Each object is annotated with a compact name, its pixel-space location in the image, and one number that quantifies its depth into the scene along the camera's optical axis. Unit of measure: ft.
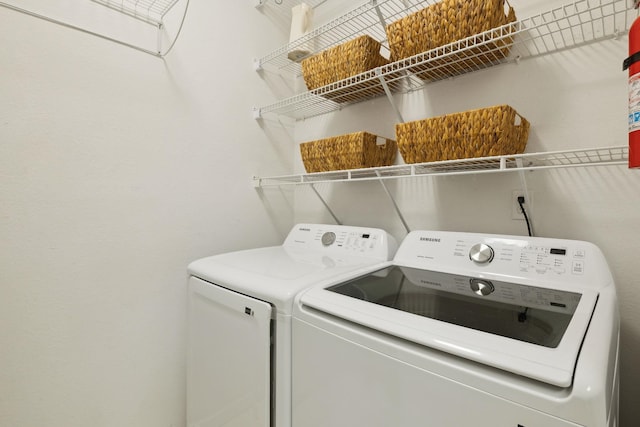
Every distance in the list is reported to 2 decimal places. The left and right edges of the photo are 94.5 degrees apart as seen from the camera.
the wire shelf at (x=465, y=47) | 3.32
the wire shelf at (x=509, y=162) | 3.10
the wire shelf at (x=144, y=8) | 4.19
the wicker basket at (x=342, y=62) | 4.30
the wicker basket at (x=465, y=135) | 3.17
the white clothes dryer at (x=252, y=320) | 2.98
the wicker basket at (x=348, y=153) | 4.39
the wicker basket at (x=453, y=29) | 3.28
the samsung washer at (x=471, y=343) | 1.63
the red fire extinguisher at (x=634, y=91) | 2.17
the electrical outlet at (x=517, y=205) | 3.82
